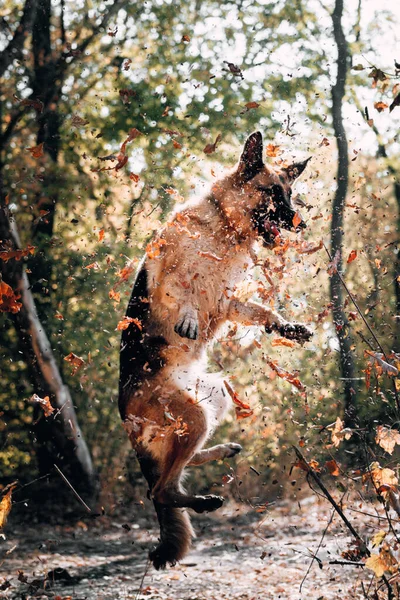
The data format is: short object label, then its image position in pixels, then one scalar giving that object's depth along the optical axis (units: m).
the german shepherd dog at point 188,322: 4.51
